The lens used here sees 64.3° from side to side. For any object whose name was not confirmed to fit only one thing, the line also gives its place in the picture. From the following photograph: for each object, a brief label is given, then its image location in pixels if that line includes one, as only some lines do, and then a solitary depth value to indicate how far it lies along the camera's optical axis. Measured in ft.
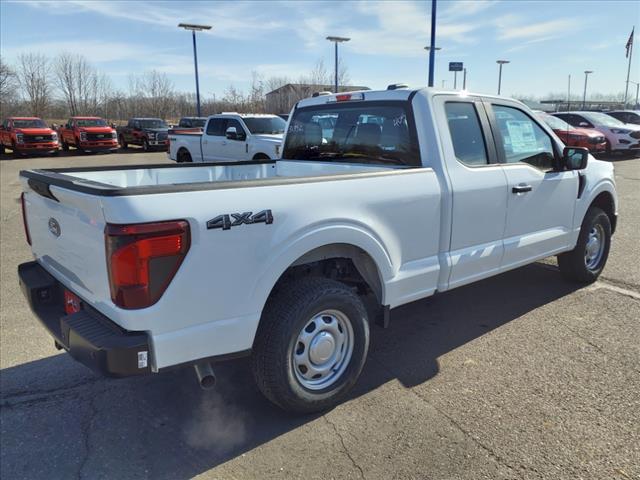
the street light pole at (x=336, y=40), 100.53
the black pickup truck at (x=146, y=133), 87.15
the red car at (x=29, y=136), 76.07
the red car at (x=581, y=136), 55.33
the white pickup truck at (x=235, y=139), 40.65
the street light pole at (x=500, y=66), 137.90
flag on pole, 134.33
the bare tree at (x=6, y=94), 164.44
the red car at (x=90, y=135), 82.43
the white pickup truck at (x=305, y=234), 7.65
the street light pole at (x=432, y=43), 62.02
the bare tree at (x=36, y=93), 174.50
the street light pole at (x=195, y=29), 95.03
